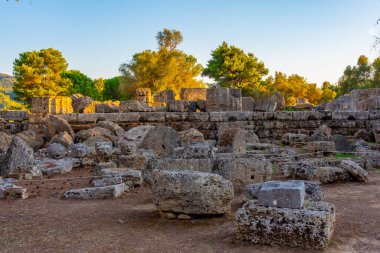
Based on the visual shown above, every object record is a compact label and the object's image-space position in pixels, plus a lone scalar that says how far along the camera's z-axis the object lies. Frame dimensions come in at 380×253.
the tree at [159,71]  40.88
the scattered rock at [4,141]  11.09
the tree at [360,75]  42.86
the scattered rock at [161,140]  10.50
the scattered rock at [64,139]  11.73
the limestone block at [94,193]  6.42
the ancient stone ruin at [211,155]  3.91
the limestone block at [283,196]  3.86
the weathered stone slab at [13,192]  6.45
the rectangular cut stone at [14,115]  15.97
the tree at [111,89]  55.67
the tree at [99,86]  57.03
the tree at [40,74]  43.03
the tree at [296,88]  49.81
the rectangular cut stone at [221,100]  16.72
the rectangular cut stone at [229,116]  15.10
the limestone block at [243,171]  6.43
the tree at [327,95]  50.44
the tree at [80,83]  53.31
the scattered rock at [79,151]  10.24
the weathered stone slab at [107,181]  7.12
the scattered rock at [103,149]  9.91
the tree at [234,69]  47.75
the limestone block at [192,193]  4.68
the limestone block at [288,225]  3.64
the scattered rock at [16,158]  8.25
